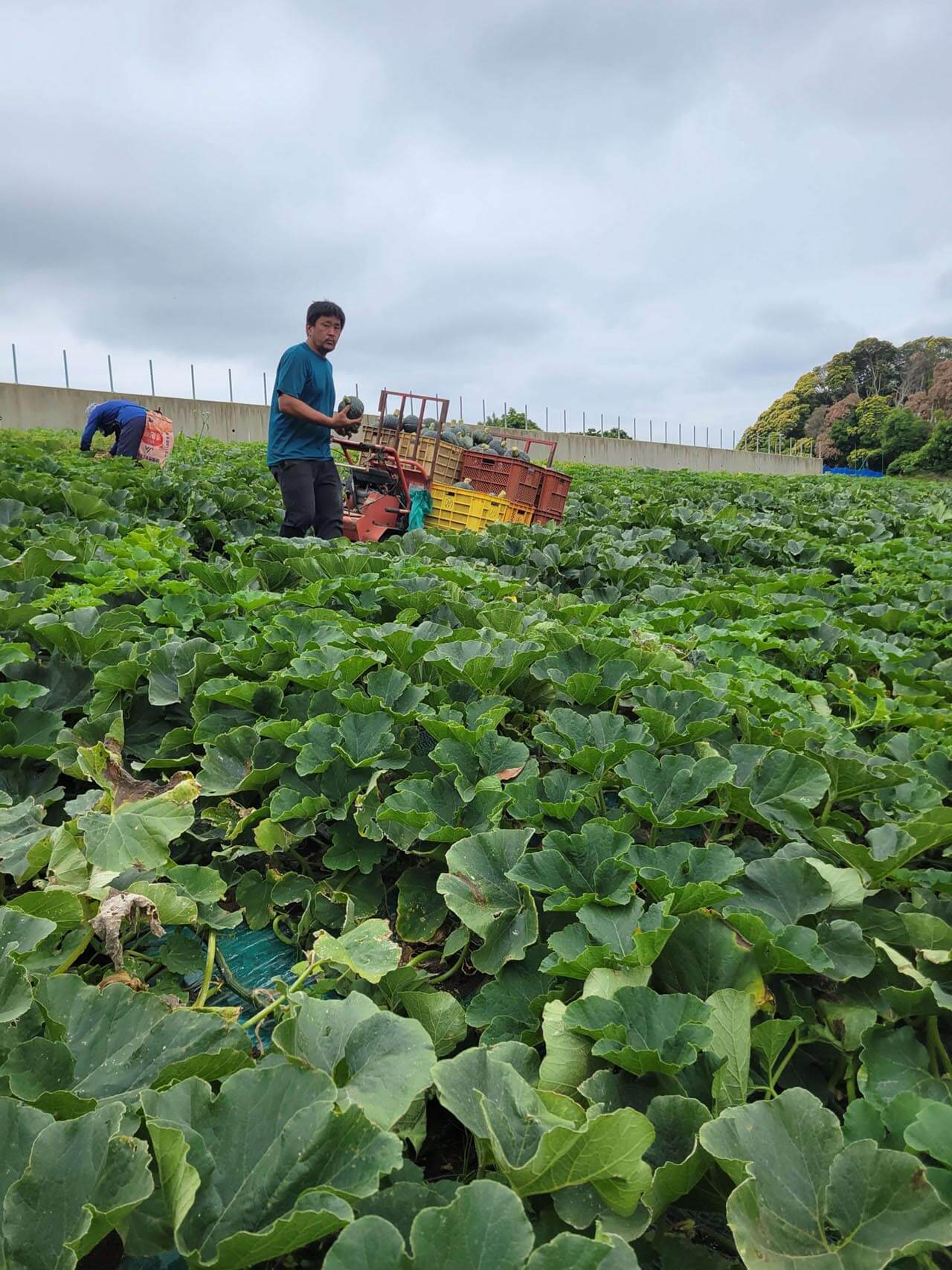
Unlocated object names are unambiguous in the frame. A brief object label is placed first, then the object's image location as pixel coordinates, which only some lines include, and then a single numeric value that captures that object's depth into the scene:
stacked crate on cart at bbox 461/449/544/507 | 8.00
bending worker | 9.11
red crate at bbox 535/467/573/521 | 8.16
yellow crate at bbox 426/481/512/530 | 7.42
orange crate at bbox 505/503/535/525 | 7.70
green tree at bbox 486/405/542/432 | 29.94
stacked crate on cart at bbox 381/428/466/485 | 8.12
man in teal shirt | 5.51
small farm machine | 6.99
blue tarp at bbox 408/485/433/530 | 7.14
